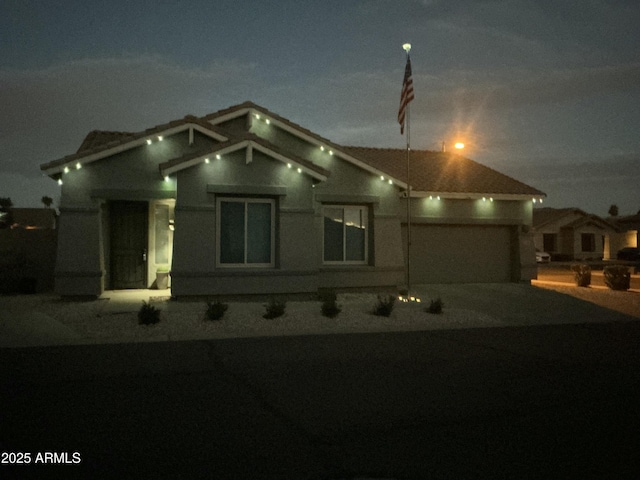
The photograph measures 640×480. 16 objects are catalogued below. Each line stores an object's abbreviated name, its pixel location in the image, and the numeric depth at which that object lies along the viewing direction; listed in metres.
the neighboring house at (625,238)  49.25
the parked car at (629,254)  44.84
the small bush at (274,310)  12.21
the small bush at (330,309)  12.59
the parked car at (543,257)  40.44
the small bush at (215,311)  11.75
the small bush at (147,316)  11.13
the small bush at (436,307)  13.47
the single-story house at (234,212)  14.41
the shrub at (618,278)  19.55
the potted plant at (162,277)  16.38
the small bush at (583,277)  20.67
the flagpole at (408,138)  16.09
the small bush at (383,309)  12.90
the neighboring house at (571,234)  45.97
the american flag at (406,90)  16.53
